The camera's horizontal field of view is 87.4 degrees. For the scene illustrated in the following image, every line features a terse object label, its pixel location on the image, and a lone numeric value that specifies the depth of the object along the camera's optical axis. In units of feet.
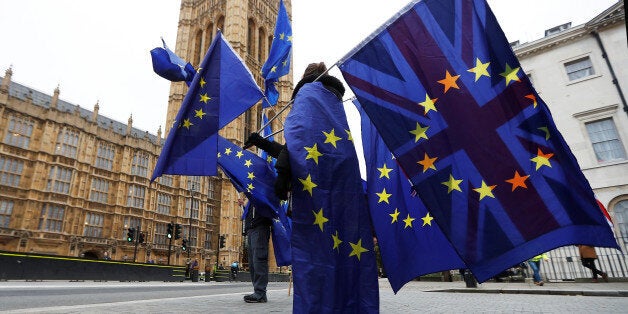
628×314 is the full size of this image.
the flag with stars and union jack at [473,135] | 6.86
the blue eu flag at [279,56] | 21.04
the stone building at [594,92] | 46.74
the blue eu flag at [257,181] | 15.46
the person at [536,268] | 32.55
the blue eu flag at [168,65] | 15.61
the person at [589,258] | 33.39
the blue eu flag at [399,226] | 9.98
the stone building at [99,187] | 86.84
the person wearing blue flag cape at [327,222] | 7.33
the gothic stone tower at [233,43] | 126.52
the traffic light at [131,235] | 81.94
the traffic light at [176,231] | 82.07
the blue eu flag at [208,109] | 12.82
